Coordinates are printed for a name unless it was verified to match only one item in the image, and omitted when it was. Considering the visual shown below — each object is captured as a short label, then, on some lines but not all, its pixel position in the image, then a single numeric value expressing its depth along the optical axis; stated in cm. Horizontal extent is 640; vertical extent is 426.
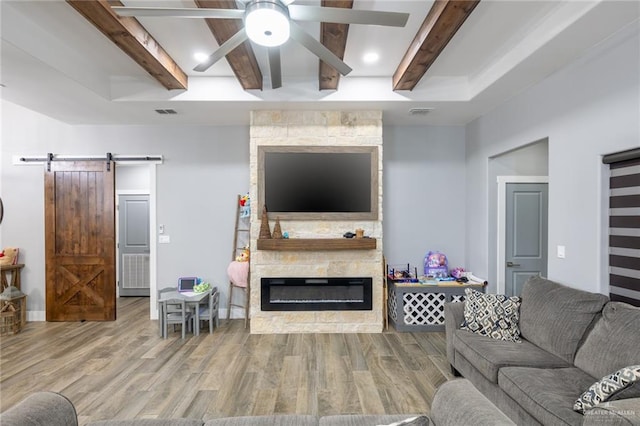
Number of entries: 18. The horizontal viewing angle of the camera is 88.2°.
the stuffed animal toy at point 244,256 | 448
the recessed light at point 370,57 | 327
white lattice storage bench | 415
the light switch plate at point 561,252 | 292
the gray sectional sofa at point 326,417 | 128
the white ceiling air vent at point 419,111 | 408
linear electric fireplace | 415
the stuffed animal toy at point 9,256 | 456
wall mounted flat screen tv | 414
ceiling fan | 183
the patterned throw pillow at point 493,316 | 278
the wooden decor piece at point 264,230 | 406
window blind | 230
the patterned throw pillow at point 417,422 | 115
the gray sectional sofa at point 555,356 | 176
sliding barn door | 464
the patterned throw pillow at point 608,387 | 158
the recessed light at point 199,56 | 323
